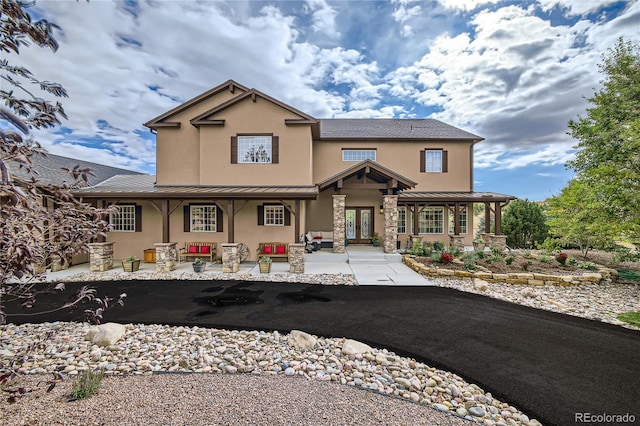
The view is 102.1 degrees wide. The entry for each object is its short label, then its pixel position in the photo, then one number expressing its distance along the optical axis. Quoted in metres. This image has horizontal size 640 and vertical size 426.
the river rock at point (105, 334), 4.30
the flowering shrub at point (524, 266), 9.07
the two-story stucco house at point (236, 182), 11.43
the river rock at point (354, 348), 4.08
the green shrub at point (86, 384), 2.91
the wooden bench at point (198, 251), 10.94
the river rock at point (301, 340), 4.28
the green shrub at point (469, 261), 9.08
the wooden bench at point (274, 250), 11.15
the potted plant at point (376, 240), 13.92
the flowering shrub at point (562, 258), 9.80
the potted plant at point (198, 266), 9.46
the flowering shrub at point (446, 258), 9.57
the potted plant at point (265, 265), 9.40
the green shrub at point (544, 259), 10.19
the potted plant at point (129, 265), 9.58
